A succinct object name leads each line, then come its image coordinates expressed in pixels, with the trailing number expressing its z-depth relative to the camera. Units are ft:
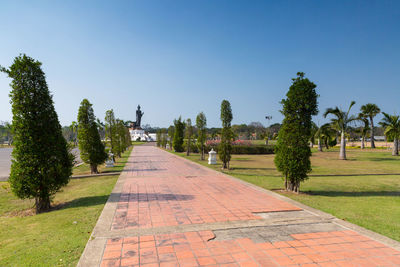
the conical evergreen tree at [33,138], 20.16
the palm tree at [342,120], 75.41
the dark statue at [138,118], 393.04
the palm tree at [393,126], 92.51
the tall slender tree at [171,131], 139.23
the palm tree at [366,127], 105.29
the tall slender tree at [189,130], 90.41
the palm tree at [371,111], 124.88
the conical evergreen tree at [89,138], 42.14
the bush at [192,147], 102.35
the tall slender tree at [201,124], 76.44
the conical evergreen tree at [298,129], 25.40
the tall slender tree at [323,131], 95.43
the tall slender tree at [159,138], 172.14
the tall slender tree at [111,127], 72.79
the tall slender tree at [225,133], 48.42
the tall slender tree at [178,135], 104.32
